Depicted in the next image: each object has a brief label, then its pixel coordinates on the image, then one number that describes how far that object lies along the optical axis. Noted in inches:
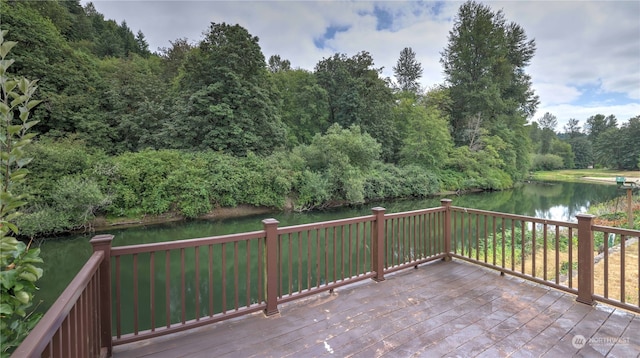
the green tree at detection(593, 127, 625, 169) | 1353.3
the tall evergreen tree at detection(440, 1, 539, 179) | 821.9
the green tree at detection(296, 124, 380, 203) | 518.6
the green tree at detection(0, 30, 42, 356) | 38.4
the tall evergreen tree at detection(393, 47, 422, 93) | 1007.6
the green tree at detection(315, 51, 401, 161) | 768.9
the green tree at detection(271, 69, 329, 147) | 753.0
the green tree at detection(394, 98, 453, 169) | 734.5
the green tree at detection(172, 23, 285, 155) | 534.0
